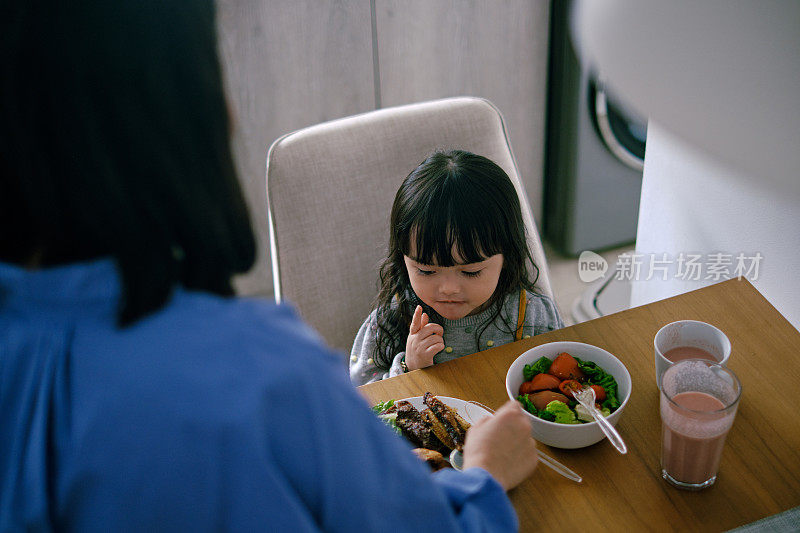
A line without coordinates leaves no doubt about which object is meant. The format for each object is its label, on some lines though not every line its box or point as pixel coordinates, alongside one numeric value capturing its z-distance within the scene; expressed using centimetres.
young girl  116
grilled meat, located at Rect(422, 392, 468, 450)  94
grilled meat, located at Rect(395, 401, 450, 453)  95
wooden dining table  84
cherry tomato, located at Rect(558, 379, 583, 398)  97
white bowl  90
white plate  99
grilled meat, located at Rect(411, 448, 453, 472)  92
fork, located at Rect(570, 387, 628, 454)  88
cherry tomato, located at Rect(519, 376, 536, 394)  99
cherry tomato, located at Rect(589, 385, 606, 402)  95
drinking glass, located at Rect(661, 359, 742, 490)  82
